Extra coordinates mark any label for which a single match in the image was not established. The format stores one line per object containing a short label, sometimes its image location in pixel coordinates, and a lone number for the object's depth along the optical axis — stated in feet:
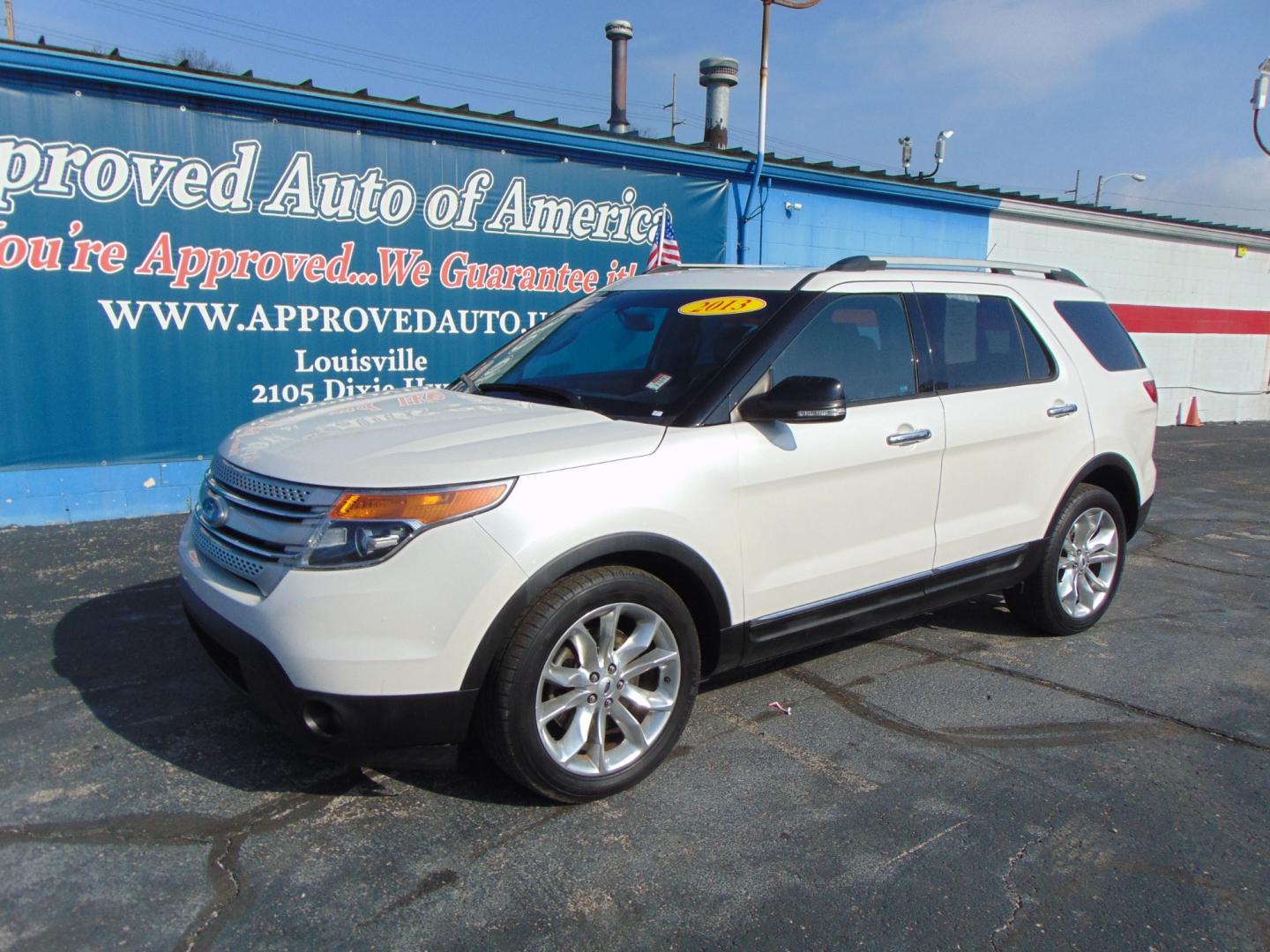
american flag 34.32
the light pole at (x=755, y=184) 36.06
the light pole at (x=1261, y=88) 47.93
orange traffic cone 56.90
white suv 9.37
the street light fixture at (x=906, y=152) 72.90
